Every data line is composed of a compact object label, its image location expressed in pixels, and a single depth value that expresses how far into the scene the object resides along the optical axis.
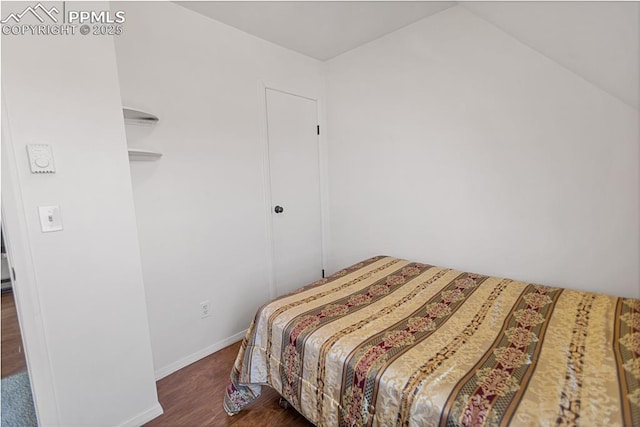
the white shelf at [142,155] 1.70
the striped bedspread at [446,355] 0.92
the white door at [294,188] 2.62
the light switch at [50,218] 1.27
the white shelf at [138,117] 1.66
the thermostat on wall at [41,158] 1.23
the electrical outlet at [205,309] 2.20
